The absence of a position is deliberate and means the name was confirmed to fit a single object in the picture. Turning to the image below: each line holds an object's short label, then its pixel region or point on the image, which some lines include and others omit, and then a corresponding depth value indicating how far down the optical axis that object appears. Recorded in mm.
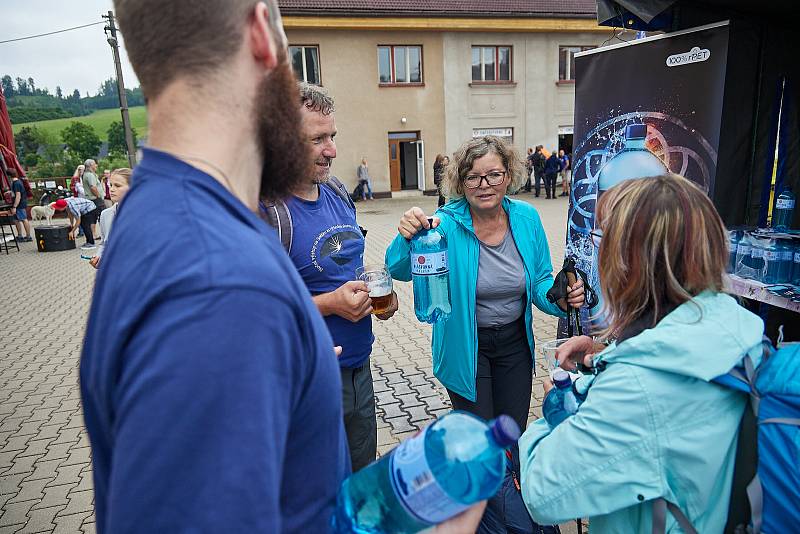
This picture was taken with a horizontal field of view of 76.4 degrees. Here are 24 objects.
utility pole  16547
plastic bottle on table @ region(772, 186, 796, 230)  3584
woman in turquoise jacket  2822
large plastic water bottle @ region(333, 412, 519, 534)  949
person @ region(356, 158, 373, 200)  21312
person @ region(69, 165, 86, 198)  15023
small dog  15057
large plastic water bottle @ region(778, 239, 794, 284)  3203
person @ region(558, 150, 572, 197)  19844
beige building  20188
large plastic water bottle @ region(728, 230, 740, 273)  3516
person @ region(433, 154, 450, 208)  17009
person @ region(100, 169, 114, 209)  14741
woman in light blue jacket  1341
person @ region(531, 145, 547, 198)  19859
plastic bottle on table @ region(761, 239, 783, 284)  3236
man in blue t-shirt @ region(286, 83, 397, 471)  2299
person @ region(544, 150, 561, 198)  18912
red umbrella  13973
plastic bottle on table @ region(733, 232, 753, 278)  3426
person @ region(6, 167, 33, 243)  13164
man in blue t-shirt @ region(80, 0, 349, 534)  663
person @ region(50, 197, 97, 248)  12820
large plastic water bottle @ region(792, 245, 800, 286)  3176
